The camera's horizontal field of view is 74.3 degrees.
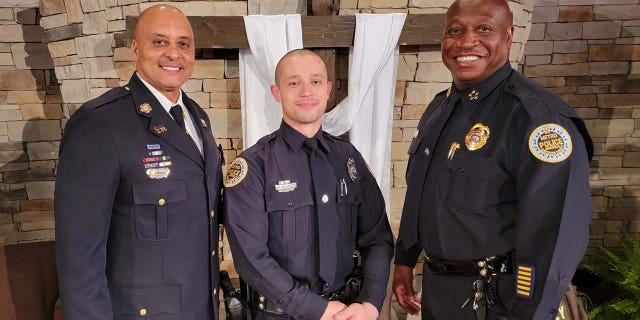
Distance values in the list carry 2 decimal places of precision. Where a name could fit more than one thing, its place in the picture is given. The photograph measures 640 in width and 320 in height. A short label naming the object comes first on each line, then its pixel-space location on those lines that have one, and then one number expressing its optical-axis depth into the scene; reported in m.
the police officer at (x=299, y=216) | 1.68
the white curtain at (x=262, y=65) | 3.11
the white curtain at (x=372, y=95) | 3.19
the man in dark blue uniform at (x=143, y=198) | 1.50
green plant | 3.22
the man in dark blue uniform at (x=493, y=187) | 1.43
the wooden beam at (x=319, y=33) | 3.10
